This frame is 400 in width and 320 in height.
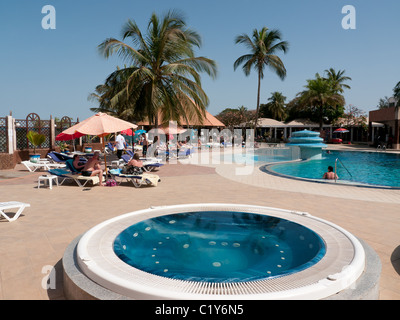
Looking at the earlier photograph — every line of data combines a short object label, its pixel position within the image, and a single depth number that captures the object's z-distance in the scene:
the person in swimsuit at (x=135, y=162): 10.06
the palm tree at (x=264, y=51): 29.38
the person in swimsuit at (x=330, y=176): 10.52
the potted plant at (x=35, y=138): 15.66
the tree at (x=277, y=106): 55.44
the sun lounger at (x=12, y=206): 5.73
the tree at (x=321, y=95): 39.03
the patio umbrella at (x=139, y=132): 25.62
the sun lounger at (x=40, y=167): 12.45
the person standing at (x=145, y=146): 17.22
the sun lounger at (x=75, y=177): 9.35
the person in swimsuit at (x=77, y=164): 10.07
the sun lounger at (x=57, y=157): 13.01
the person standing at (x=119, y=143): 16.19
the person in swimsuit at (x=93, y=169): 9.53
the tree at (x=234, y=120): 40.59
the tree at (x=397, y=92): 26.69
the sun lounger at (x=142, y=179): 9.38
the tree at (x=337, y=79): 41.19
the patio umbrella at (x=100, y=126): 9.36
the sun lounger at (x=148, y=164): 12.36
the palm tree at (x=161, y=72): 15.05
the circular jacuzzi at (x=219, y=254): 2.98
